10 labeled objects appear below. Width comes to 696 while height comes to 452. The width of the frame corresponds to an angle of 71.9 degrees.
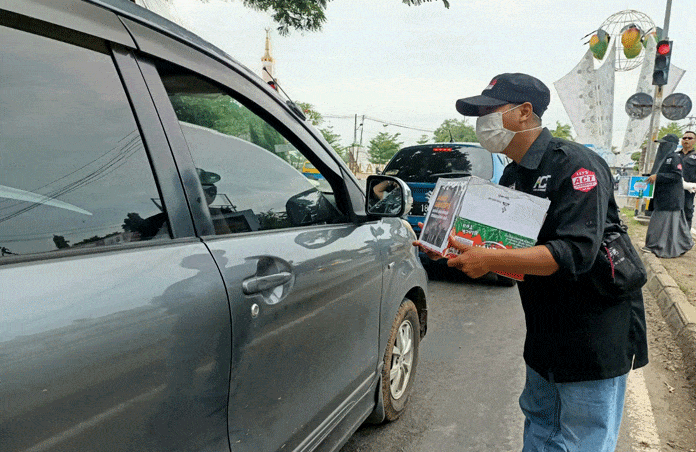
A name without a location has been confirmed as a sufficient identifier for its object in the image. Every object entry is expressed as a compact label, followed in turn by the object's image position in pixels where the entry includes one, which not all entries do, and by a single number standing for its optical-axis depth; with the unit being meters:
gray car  0.95
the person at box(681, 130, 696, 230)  7.33
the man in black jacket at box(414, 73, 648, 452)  1.50
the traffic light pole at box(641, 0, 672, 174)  10.18
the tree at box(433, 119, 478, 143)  68.74
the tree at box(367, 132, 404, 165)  53.84
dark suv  5.95
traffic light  8.67
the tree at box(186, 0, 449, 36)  5.23
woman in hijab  6.92
